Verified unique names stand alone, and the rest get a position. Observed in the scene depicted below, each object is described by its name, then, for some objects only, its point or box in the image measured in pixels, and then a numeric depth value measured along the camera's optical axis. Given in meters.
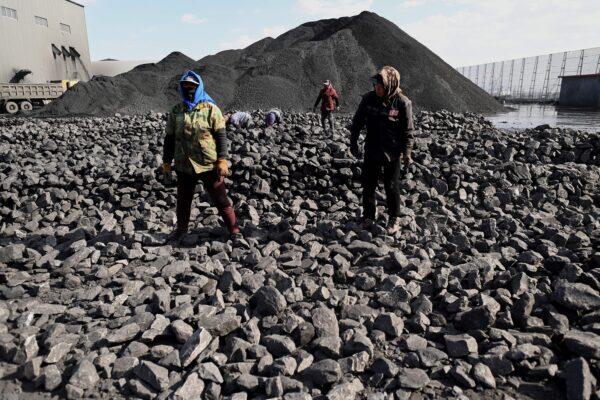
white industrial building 31.81
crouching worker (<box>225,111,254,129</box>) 10.45
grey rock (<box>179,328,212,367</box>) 2.52
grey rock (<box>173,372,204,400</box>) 2.23
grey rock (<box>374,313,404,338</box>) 2.77
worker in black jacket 4.35
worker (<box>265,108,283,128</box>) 11.02
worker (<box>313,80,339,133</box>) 11.48
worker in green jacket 4.12
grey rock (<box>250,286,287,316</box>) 3.04
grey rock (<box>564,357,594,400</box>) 2.13
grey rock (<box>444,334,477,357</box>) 2.54
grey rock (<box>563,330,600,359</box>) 2.41
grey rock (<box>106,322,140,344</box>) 2.73
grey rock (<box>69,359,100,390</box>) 2.36
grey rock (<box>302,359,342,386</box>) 2.36
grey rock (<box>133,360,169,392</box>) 2.35
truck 22.20
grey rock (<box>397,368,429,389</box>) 2.31
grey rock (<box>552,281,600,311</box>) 2.87
